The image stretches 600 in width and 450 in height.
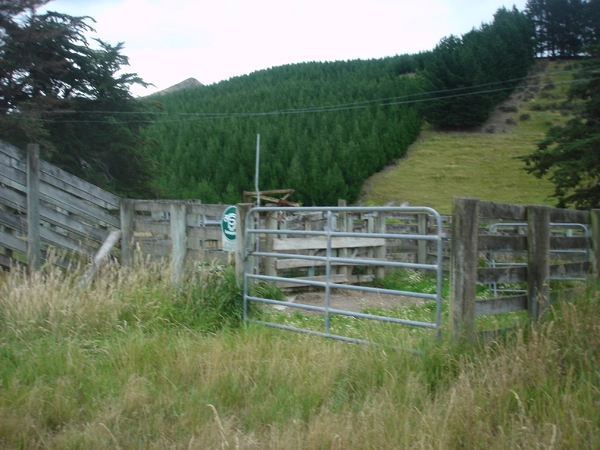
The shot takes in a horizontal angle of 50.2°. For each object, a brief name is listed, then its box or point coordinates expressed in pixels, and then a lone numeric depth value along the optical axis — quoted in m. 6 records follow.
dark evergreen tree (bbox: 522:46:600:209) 24.83
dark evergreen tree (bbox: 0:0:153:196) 20.81
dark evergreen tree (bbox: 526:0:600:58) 91.88
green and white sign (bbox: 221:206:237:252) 8.00
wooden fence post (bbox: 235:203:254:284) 7.70
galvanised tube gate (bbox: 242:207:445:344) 5.57
